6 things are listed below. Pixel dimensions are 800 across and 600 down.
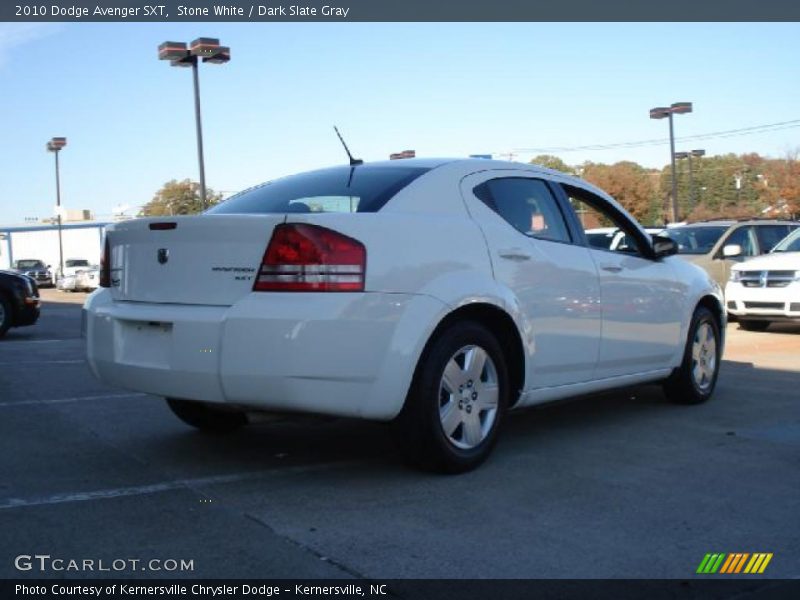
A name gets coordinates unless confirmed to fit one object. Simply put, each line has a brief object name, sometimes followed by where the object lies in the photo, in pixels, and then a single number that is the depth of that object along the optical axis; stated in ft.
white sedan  13.39
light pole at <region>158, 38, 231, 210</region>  62.28
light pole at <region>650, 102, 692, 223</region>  95.14
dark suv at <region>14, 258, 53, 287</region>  144.66
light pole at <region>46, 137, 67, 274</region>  123.95
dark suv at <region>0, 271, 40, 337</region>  42.63
